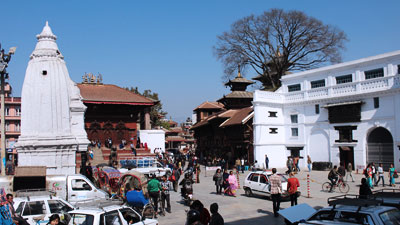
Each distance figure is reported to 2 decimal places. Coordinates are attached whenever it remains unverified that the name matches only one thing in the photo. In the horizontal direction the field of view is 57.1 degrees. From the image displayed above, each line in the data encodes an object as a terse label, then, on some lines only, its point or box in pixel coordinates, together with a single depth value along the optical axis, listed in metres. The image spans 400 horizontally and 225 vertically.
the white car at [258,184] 18.12
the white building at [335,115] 29.41
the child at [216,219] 7.76
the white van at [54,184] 14.79
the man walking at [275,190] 13.77
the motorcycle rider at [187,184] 16.16
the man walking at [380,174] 21.83
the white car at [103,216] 8.98
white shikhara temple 19.17
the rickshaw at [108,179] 18.29
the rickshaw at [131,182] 15.91
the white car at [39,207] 10.98
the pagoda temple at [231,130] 38.78
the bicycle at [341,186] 19.94
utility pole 17.83
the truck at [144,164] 26.34
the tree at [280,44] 42.56
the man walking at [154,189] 14.35
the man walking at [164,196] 14.76
